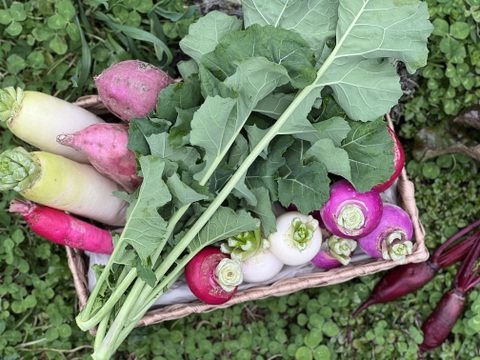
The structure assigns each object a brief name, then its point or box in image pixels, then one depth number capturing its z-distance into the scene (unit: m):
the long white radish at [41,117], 1.47
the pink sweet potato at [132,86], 1.49
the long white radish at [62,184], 1.40
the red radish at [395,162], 1.54
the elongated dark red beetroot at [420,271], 1.78
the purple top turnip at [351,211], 1.45
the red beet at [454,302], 1.78
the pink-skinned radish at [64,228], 1.54
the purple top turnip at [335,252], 1.53
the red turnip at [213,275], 1.43
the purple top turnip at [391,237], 1.48
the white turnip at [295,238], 1.47
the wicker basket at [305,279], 1.59
